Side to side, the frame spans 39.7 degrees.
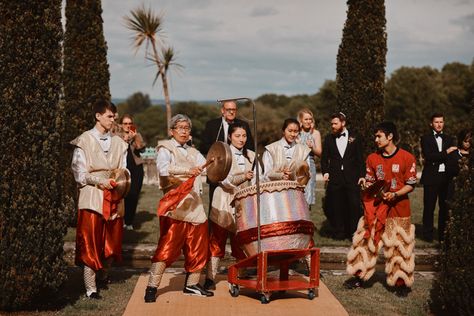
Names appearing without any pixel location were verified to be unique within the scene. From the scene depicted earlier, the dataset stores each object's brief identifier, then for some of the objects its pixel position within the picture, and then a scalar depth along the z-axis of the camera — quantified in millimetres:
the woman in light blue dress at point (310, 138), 9344
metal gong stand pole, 6418
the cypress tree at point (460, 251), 5699
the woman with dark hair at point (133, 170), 10609
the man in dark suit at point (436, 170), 9883
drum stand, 6520
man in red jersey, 7129
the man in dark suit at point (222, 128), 8070
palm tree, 25281
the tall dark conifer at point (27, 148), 6023
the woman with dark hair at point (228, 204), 7097
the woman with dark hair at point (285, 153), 7695
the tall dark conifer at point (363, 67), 10977
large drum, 6598
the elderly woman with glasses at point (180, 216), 6613
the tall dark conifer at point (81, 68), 10758
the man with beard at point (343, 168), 9602
